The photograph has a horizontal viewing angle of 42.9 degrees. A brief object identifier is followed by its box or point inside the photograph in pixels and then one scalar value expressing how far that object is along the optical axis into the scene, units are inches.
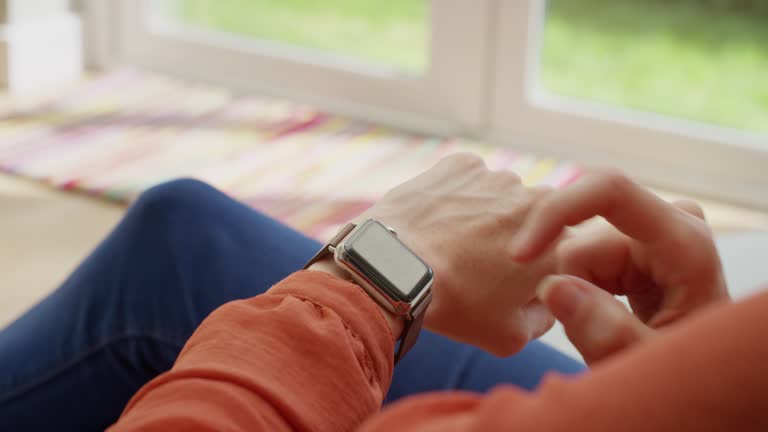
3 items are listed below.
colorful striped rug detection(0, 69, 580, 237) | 87.7
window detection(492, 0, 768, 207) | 89.1
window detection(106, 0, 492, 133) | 99.0
